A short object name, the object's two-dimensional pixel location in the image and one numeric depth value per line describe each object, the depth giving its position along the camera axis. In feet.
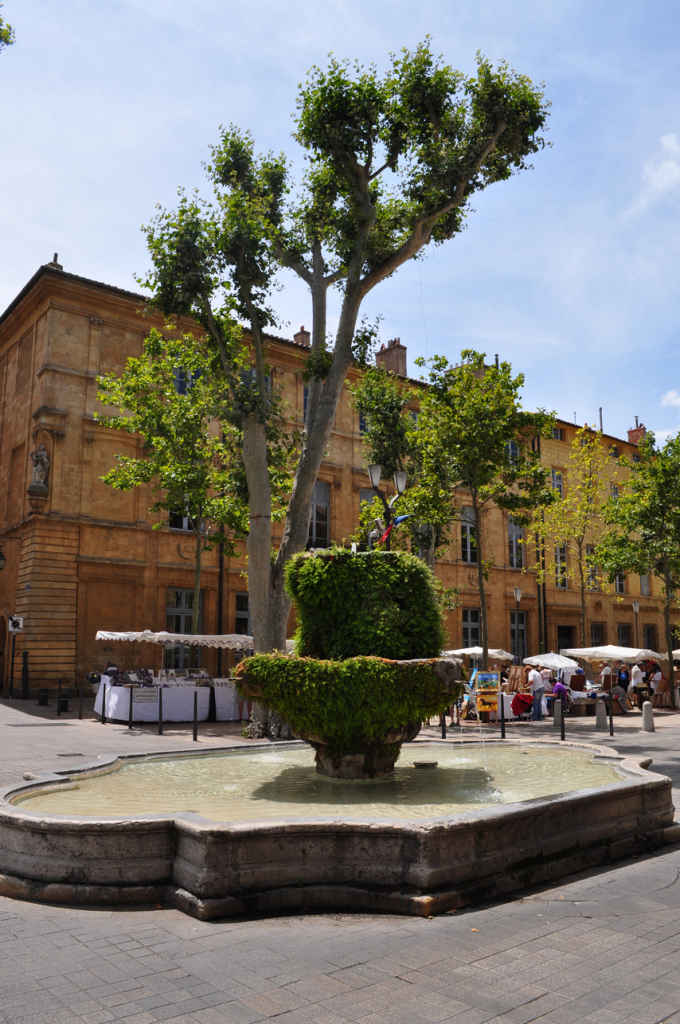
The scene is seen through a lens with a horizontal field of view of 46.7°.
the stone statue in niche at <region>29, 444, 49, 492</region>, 81.35
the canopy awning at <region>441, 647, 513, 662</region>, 87.44
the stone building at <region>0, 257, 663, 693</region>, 81.61
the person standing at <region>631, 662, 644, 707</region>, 91.06
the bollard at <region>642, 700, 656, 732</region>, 60.49
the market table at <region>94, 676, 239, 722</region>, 61.36
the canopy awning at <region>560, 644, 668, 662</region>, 86.33
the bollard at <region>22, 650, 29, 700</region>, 78.69
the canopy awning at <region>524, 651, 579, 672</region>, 80.38
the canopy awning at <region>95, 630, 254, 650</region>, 68.33
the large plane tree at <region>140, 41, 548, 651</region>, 49.06
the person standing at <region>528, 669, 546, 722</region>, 73.36
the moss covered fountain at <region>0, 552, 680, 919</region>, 16.87
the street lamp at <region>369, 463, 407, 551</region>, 44.12
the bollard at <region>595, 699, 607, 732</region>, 60.13
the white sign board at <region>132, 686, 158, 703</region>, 61.46
